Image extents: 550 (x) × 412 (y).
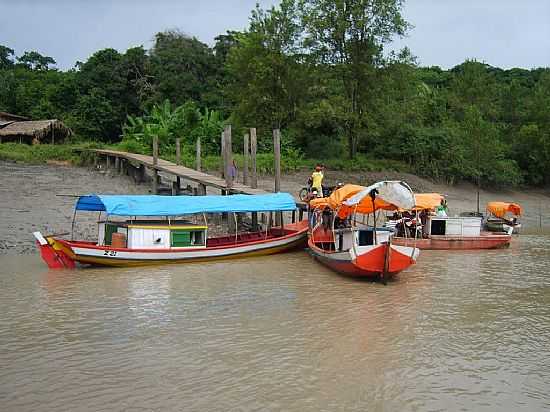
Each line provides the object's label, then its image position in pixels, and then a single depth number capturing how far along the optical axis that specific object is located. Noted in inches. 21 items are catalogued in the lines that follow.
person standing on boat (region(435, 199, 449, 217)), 820.0
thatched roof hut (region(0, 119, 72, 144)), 1364.4
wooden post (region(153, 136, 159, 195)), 987.9
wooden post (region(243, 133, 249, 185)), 891.4
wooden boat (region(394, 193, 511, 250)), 791.7
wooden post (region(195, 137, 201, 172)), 1007.3
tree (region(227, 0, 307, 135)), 1344.7
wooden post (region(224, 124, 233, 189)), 833.5
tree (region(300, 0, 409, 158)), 1282.0
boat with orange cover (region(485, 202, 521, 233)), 893.8
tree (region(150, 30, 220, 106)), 1668.3
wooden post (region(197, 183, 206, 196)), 887.5
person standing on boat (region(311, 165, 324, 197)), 777.6
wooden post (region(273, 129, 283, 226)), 812.0
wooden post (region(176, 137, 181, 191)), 1078.3
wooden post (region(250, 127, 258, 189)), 852.6
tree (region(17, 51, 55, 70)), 2325.3
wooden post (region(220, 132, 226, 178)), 864.4
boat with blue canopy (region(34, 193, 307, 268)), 593.9
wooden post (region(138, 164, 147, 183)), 1139.3
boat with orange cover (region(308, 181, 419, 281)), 540.7
